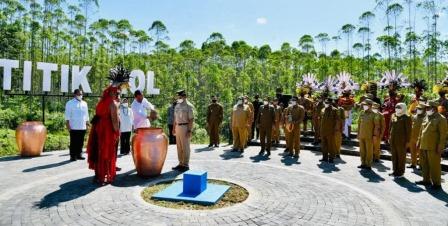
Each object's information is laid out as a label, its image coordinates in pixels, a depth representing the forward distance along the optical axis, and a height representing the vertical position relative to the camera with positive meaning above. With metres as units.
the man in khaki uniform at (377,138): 9.16 -0.51
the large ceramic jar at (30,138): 9.76 -0.58
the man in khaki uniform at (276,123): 11.97 -0.19
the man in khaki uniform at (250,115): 12.27 +0.11
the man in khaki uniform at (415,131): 8.13 -0.32
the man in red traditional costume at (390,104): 11.30 +0.44
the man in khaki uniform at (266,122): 11.05 -0.14
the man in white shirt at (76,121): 9.32 -0.11
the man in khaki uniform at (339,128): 10.02 -0.29
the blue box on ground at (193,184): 6.06 -1.13
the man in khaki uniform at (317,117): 11.56 +0.02
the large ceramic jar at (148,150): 7.27 -0.67
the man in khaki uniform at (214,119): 12.74 -0.06
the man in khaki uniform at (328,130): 9.85 -0.34
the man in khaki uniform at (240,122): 11.65 -0.15
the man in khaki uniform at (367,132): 8.98 -0.36
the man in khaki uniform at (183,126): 8.12 -0.20
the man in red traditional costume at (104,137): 6.80 -0.39
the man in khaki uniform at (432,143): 7.02 -0.50
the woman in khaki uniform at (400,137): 8.05 -0.43
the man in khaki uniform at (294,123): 10.70 -0.16
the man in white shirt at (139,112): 10.38 +0.15
